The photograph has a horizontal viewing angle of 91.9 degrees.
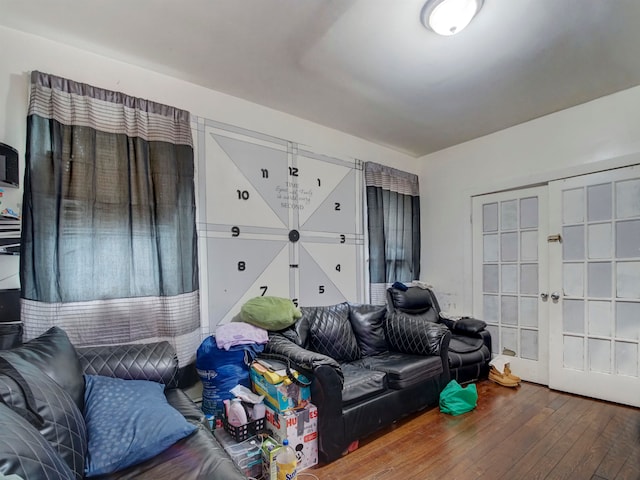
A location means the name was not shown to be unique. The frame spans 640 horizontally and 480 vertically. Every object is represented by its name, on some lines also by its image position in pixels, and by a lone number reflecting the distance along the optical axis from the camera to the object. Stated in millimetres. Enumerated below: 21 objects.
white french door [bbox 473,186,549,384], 3180
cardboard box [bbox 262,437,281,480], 1690
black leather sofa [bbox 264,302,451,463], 1941
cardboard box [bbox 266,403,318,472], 1825
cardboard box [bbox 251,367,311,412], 1874
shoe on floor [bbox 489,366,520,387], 3057
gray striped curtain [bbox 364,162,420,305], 3592
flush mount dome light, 1646
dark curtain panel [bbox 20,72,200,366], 1810
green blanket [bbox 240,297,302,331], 2377
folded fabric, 2156
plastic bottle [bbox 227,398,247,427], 1883
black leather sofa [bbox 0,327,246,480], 812
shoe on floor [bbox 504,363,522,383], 3116
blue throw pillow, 1179
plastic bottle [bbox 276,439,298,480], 1664
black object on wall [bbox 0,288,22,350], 1675
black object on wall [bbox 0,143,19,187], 1679
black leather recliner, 3006
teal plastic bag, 2523
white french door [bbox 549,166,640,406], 2648
